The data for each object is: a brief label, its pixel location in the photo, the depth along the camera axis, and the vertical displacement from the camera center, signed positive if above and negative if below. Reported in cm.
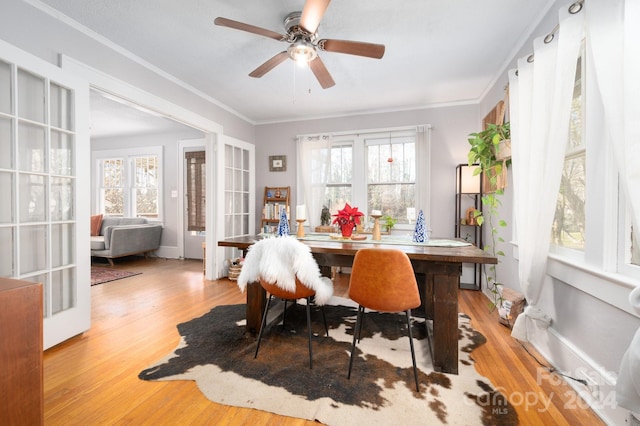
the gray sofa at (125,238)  472 -57
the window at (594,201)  137 +5
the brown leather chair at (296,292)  183 -57
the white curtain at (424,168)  402 +60
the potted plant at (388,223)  388 -21
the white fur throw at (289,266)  176 -38
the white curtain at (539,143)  167 +46
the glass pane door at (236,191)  428 +28
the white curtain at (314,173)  456 +59
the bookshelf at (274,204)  477 +7
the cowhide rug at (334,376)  144 -107
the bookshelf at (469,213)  352 -6
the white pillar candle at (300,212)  240 -4
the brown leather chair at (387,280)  160 -43
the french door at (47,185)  186 +16
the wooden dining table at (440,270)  173 -42
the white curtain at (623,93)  106 +53
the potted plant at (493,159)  248 +48
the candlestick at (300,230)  255 -21
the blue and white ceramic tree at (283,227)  240 -17
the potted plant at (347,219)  240 -10
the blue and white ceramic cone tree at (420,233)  225 -20
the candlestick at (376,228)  231 -17
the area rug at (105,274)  388 -103
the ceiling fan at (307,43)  175 +123
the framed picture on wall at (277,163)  485 +81
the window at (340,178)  454 +51
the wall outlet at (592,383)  143 -94
